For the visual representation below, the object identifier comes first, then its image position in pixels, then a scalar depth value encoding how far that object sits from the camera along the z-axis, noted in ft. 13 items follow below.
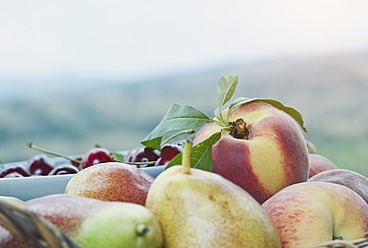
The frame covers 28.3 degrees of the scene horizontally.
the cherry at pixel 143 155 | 1.93
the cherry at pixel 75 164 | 2.08
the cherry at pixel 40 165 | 2.00
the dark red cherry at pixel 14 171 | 1.90
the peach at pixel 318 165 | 2.04
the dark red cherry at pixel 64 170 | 1.87
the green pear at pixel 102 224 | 1.28
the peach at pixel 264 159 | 1.66
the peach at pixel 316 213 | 1.49
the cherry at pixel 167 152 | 1.88
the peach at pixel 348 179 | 1.71
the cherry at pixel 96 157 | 1.95
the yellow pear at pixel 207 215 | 1.32
